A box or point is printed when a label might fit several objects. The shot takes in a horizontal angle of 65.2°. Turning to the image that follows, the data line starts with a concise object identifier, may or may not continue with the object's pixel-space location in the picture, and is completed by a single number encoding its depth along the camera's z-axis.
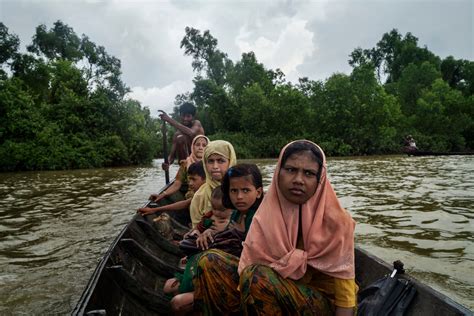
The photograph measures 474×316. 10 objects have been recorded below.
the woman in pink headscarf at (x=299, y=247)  1.73
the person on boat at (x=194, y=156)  4.85
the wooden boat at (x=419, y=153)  18.93
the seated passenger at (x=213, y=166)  3.21
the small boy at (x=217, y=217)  2.66
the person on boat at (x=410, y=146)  23.47
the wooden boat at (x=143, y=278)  1.93
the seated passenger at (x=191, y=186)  3.93
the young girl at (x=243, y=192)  2.27
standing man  6.61
